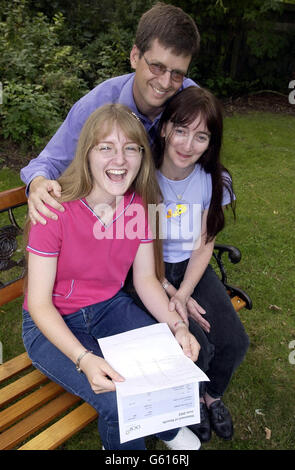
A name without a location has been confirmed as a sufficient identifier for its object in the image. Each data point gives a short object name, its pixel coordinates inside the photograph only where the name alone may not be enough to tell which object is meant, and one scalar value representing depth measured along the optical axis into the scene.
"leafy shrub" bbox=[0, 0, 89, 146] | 5.24
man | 2.40
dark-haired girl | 2.39
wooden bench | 1.93
